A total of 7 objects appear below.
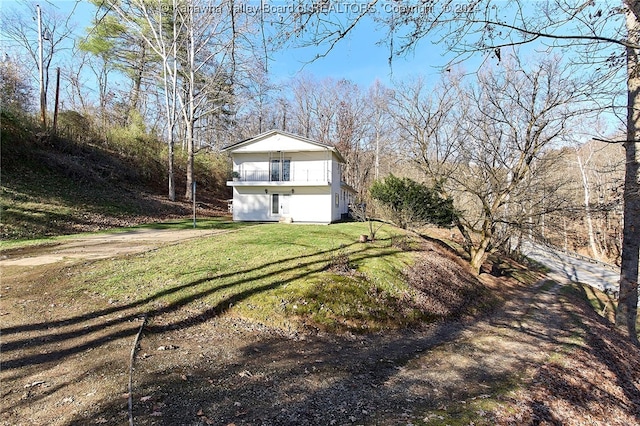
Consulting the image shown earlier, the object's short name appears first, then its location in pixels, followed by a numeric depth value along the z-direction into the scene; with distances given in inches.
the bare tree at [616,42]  107.3
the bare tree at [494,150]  496.4
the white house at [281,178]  791.1
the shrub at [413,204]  665.0
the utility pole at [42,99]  749.8
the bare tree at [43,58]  810.5
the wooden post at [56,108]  749.6
